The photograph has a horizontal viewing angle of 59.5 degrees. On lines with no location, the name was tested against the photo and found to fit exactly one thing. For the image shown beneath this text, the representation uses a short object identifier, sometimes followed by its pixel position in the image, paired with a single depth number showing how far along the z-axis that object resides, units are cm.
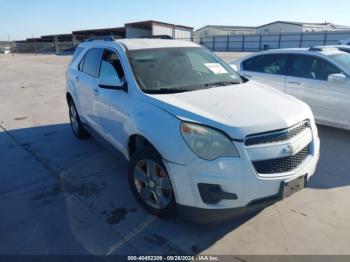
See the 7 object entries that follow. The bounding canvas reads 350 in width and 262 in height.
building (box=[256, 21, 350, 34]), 5888
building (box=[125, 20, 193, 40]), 4259
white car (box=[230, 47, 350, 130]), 517
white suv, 250
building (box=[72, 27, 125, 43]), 4806
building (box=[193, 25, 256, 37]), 7075
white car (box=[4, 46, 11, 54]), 4896
